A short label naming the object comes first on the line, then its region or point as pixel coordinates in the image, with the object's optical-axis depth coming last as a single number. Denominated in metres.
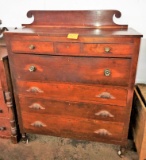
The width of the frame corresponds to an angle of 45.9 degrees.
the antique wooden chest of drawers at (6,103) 1.44
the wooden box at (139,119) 1.41
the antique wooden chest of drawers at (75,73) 1.22
